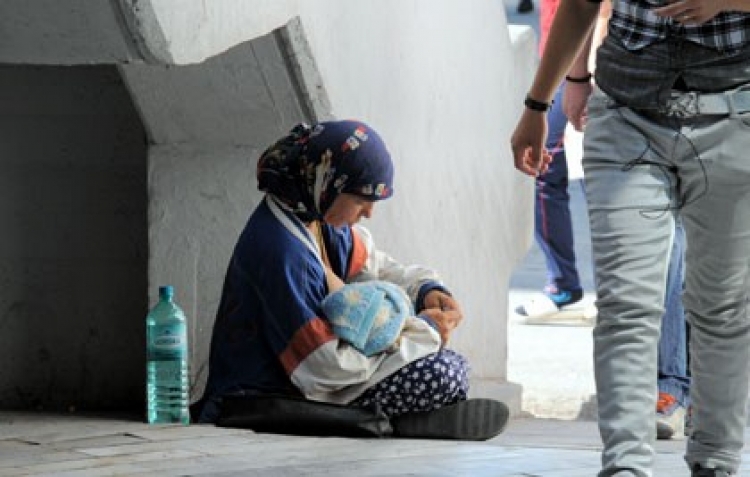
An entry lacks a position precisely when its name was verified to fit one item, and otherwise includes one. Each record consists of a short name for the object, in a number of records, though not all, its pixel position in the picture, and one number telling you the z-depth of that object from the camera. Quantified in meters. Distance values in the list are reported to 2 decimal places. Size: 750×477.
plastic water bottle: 11.33
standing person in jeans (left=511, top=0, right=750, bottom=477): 8.15
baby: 10.77
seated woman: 10.81
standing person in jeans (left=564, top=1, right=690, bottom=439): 12.05
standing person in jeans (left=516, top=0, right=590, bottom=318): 17.47
